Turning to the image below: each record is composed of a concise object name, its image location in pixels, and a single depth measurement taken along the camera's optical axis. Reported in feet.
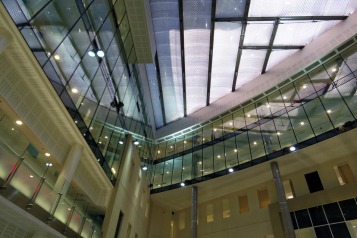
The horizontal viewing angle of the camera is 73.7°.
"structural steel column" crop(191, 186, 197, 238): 65.53
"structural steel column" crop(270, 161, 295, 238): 50.60
